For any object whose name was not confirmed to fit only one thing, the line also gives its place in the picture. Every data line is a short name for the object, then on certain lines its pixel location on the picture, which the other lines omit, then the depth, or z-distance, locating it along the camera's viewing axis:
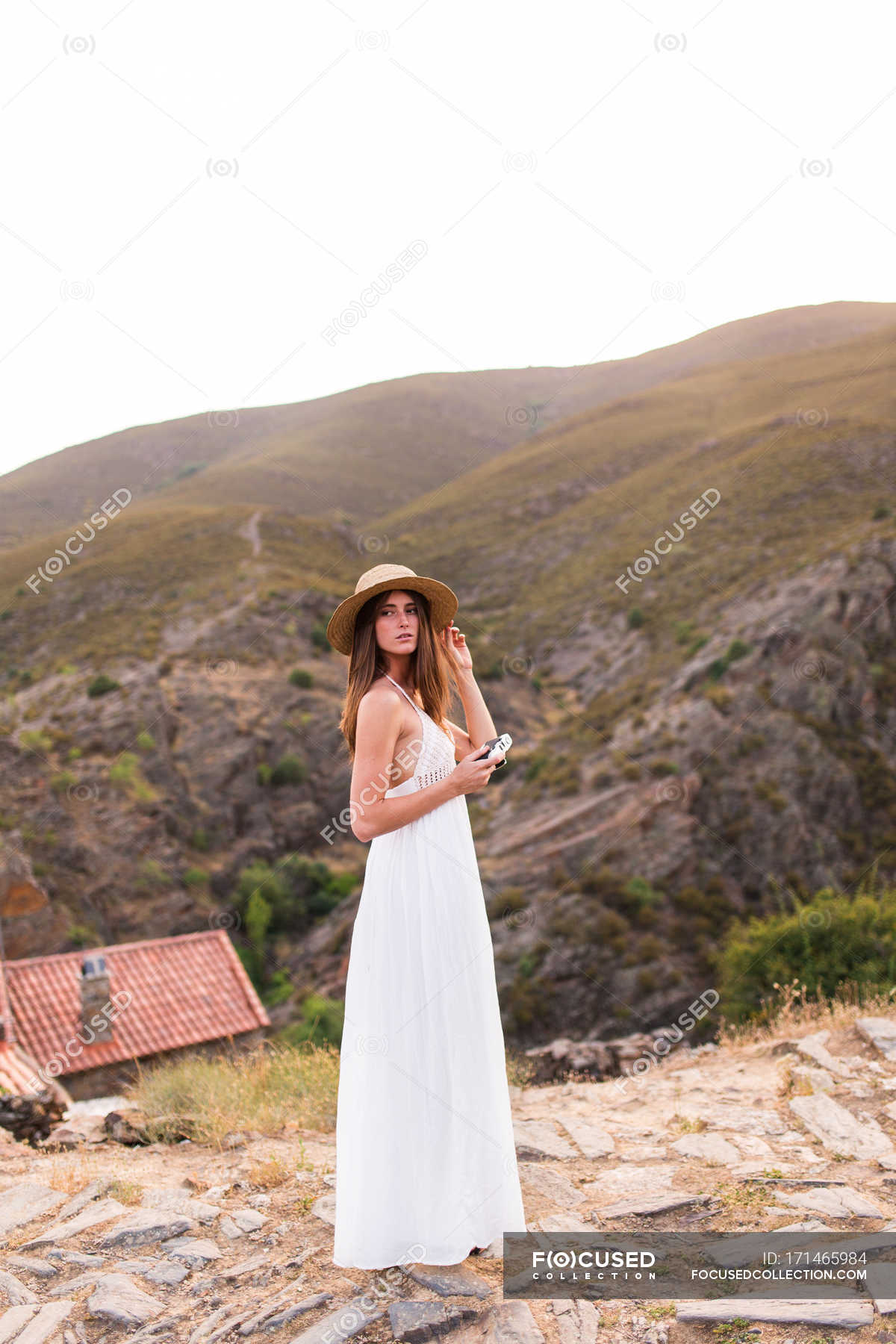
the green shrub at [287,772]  38.00
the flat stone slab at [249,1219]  4.25
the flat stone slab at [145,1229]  4.18
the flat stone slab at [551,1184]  4.39
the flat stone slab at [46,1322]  3.34
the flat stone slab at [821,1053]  6.04
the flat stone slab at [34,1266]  3.88
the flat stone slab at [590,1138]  5.19
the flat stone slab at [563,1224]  3.96
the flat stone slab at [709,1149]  4.77
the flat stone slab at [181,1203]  4.43
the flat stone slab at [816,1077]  5.76
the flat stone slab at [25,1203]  4.47
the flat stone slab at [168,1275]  3.77
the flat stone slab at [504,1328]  3.01
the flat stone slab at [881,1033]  6.28
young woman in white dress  3.38
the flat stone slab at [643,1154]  4.96
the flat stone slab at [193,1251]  3.95
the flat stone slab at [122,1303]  3.47
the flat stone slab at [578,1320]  3.07
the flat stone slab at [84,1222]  4.21
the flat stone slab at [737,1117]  5.24
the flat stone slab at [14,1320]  3.36
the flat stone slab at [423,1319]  3.08
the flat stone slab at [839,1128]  4.71
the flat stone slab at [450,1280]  3.29
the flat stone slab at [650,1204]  4.11
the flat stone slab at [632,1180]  4.46
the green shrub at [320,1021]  21.84
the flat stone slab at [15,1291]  3.63
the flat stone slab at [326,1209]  4.26
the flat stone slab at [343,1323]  3.13
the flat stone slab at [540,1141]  5.25
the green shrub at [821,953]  9.89
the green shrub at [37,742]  34.25
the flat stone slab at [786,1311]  2.90
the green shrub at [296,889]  33.59
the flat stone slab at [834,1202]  3.84
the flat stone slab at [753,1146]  4.80
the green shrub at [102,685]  36.97
